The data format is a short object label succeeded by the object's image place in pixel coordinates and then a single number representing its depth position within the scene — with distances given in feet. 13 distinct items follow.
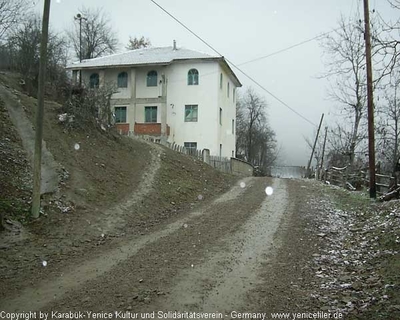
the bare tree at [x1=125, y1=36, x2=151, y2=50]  180.86
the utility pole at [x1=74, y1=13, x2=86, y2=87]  152.90
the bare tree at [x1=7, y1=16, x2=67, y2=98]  69.29
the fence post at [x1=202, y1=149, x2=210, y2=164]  86.69
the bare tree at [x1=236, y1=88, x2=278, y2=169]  223.71
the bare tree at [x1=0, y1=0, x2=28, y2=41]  69.97
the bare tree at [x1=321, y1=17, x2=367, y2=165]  104.78
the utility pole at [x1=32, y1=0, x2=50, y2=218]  31.35
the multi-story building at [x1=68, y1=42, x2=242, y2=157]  111.45
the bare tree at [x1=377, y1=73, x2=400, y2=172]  70.13
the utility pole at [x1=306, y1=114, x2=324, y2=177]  157.09
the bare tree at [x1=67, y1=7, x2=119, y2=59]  166.81
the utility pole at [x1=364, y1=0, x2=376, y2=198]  49.08
